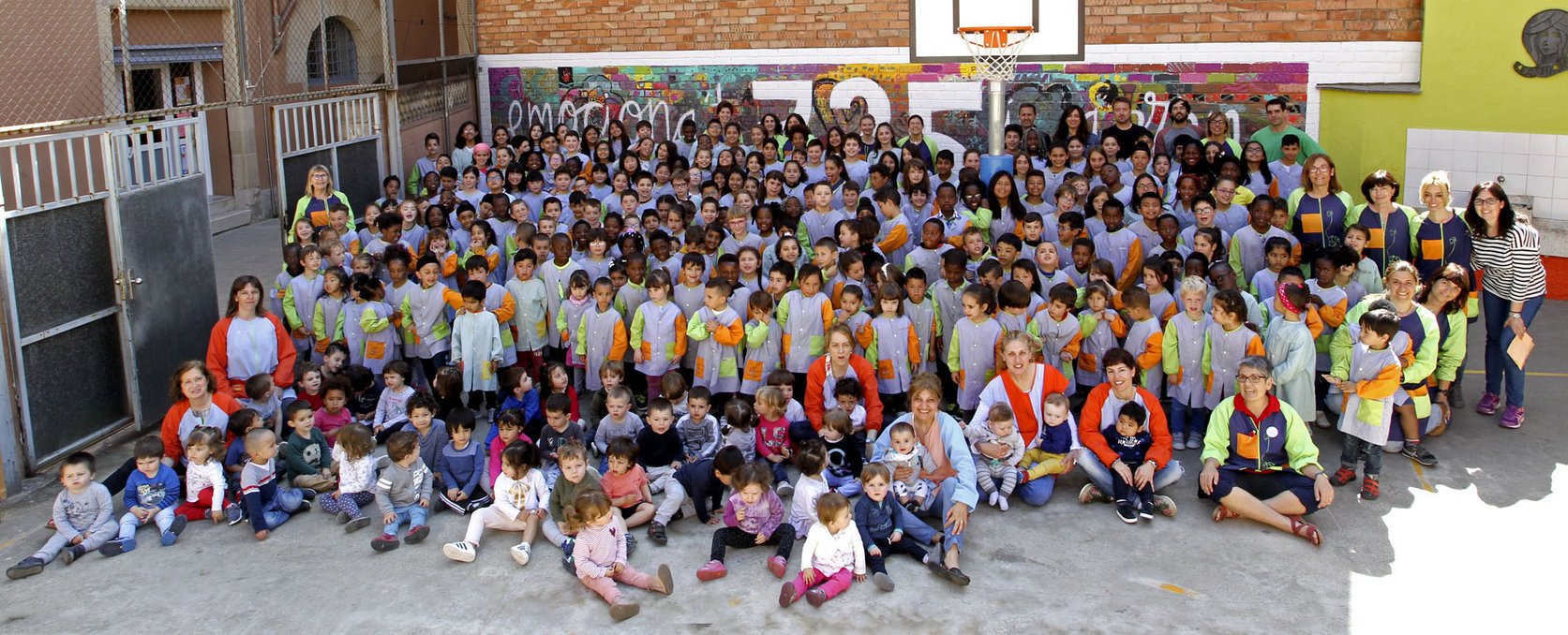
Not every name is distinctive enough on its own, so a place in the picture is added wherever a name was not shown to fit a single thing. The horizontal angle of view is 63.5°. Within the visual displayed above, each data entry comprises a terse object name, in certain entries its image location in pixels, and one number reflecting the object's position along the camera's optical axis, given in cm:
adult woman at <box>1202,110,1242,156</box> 1048
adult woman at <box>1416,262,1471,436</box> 771
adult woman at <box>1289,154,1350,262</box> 873
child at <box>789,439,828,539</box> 641
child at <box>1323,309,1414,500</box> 698
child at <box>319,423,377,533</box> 689
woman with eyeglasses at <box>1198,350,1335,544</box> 654
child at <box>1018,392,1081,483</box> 703
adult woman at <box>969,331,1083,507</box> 723
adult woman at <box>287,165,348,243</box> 961
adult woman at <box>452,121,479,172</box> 1257
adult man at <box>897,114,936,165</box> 1140
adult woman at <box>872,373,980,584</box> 660
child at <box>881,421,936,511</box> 668
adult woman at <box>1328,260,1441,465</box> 738
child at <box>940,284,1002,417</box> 778
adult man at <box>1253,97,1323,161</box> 1059
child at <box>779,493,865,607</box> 589
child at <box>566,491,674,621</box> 596
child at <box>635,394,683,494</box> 711
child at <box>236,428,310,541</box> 680
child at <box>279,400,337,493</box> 725
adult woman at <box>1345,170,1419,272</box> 847
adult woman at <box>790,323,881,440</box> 753
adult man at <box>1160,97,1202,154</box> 1092
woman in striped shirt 791
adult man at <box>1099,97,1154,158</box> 1086
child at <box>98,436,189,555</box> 670
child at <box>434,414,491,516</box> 704
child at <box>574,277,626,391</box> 830
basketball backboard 1138
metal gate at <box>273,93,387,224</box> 1038
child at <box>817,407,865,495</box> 700
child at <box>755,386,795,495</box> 722
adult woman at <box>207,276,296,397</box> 802
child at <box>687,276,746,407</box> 810
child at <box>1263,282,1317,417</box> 744
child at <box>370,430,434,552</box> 675
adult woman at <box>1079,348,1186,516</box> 684
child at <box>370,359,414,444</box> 785
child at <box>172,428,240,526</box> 687
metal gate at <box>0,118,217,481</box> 738
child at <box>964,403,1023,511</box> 691
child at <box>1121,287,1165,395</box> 779
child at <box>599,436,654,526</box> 670
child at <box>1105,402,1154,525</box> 671
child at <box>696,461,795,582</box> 629
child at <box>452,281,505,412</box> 828
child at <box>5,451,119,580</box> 651
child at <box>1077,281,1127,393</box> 791
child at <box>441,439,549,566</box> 655
